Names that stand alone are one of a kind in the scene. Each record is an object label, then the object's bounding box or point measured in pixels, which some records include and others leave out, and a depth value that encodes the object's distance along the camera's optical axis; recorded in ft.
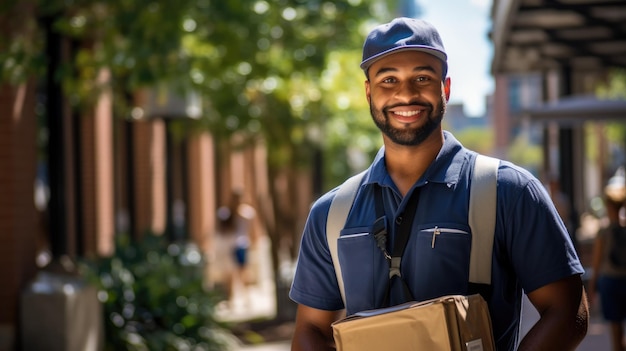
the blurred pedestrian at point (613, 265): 43.05
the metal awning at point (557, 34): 58.17
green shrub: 47.91
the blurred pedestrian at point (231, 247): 80.09
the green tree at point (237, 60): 41.55
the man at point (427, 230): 12.93
